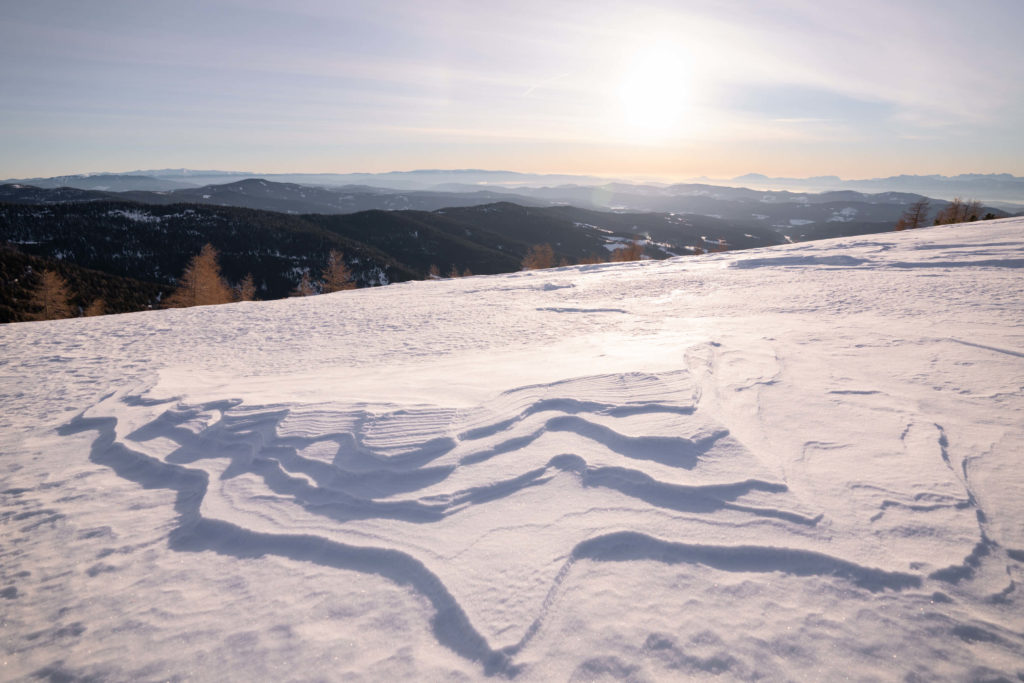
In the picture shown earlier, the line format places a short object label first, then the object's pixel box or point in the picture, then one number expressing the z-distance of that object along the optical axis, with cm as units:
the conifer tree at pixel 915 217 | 4119
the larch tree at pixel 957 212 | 3943
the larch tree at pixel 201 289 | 3232
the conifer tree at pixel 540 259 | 4653
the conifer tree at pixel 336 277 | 3850
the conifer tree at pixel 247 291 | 3728
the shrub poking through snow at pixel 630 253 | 4739
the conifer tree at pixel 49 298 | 3014
